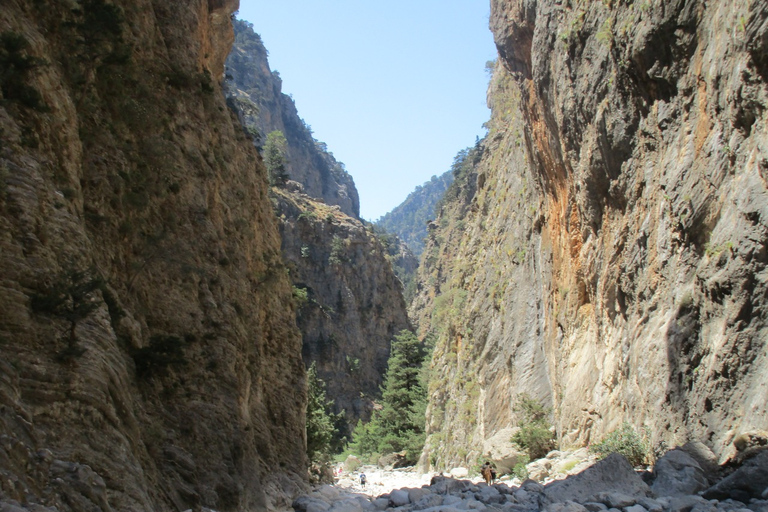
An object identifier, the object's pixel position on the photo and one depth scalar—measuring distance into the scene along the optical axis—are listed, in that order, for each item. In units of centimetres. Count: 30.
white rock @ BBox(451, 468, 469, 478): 2573
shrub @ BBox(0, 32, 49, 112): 913
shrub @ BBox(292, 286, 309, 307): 2608
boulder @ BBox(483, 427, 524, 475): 2211
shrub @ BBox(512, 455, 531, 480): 1922
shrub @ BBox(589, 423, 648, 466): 1459
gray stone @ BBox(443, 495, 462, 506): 1327
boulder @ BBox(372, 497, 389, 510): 1445
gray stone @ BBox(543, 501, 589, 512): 1059
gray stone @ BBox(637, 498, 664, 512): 1006
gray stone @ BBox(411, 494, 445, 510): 1333
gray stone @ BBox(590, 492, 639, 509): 1059
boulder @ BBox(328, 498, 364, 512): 1367
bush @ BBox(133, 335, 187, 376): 1155
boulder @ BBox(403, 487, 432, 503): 1457
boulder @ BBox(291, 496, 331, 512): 1427
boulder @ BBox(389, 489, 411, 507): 1460
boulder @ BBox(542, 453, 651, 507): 1164
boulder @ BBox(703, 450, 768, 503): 949
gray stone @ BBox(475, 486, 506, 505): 1337
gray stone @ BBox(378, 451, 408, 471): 4056
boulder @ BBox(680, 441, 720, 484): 1092
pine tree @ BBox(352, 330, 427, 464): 4200
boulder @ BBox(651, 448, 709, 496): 1070
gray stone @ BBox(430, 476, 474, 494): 1534
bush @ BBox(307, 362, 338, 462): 2751
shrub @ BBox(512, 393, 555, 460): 2192
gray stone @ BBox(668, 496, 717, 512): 934
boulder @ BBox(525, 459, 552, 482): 1783
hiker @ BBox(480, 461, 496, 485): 1834
